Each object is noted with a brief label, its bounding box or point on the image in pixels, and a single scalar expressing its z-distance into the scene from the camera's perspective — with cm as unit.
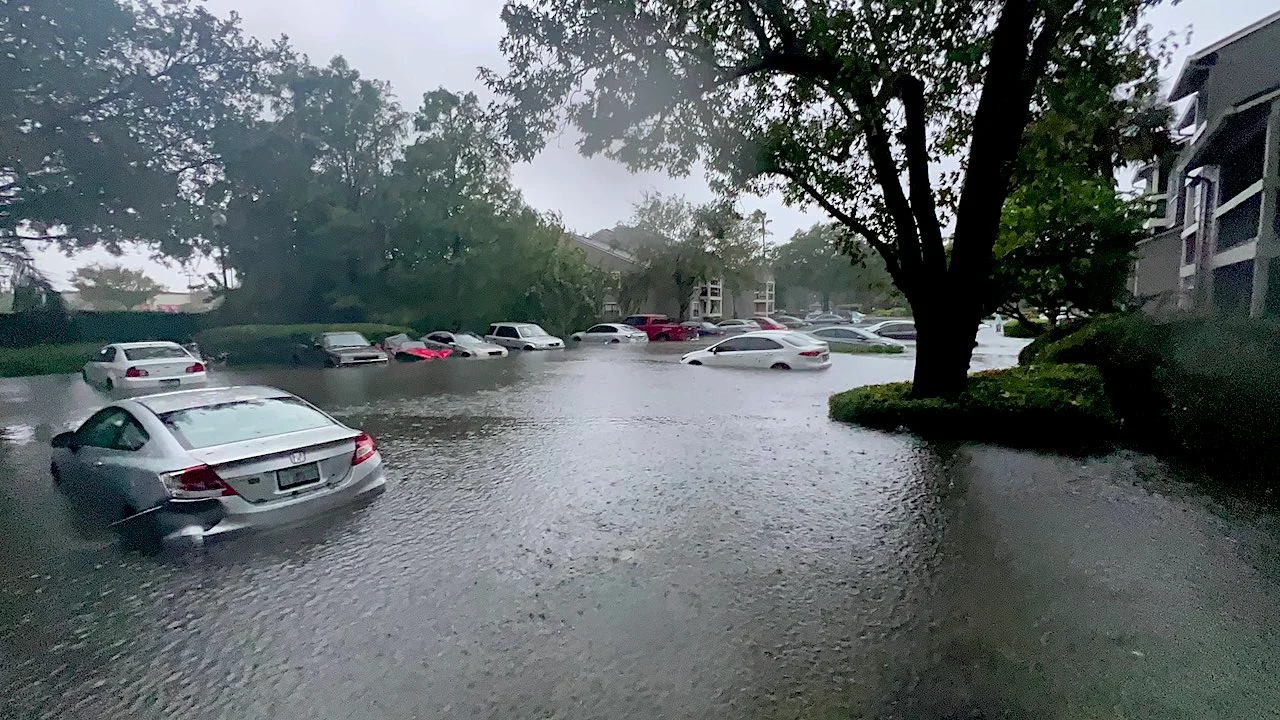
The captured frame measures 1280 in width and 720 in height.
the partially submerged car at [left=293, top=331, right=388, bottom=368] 2612
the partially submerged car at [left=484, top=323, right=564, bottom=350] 3494
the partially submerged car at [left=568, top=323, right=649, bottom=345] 3948
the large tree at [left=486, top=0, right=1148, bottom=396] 988
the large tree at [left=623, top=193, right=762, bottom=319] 5222
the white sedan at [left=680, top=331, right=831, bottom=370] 2167
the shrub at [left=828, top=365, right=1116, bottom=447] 997
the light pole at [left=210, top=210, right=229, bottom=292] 3267
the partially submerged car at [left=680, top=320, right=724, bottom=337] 4778
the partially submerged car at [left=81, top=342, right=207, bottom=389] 1884
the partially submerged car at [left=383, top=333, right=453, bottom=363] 2986
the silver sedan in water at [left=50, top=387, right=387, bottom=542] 554
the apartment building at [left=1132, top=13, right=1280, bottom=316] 1616
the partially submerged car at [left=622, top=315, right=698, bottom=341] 4294
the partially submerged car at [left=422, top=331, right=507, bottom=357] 3152
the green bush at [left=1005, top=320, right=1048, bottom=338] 2125
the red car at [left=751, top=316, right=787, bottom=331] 4544
